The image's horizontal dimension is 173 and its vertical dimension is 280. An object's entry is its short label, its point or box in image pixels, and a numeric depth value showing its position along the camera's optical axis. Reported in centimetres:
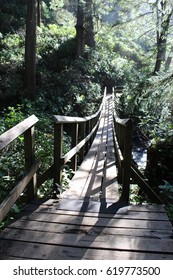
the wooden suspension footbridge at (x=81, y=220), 261
